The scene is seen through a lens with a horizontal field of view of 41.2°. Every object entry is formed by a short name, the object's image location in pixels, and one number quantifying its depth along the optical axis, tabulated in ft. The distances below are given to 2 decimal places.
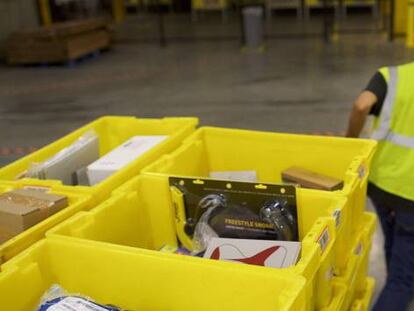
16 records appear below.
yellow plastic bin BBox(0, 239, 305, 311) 4.38
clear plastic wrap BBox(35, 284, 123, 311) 4.38
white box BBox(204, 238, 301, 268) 5.53
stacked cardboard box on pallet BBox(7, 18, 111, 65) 32.83
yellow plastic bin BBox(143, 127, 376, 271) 7.03
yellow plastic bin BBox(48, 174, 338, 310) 4.86
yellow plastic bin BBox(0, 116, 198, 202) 6.79
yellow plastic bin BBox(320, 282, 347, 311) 5.73
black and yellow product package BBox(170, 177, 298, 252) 6.20
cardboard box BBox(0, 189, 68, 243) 5.77
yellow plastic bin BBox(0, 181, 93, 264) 5.28
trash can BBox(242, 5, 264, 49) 34.40
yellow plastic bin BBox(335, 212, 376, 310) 6.51
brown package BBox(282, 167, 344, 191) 7.23
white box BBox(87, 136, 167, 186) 7.37
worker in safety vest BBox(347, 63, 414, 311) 7.80
